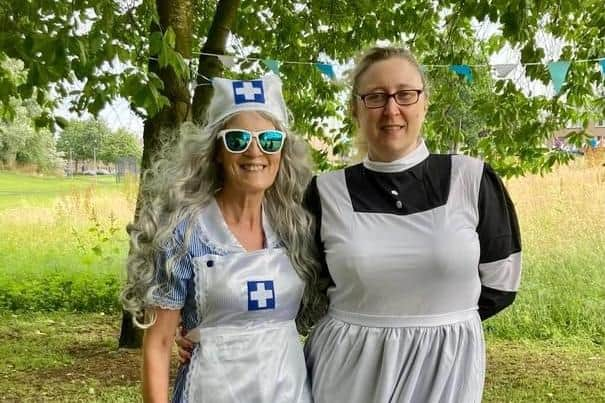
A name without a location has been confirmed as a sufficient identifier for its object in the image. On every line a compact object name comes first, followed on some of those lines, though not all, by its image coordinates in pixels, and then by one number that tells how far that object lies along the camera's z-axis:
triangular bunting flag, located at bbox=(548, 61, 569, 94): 4.48
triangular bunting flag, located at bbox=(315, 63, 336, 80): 4.82
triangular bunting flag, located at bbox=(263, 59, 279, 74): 4.54
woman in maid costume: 1.92
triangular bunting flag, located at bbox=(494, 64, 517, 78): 5.09
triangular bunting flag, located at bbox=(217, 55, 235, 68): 4.69
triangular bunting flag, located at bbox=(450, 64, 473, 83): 4.71
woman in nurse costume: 1.93
